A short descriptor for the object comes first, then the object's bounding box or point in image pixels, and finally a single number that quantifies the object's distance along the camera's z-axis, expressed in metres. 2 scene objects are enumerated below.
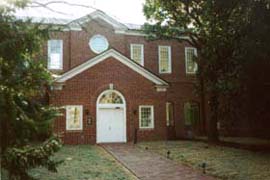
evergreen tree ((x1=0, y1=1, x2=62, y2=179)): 7.09
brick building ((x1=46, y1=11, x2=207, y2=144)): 21.72
